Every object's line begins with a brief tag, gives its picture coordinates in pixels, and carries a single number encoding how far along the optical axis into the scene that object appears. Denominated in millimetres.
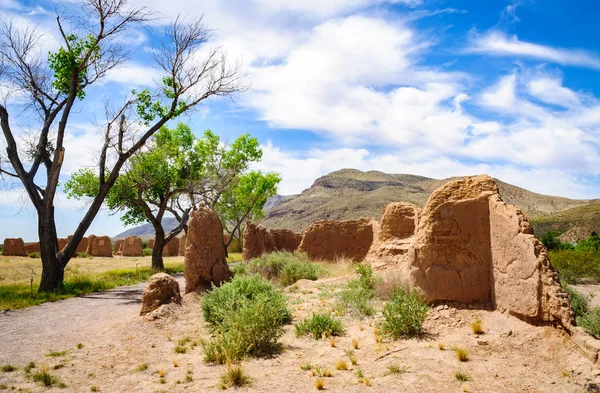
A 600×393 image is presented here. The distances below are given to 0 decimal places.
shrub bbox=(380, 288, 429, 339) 6969
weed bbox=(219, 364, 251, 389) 5441
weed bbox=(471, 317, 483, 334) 6676
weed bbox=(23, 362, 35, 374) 6224
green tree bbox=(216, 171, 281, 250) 31766
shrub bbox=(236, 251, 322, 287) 14422
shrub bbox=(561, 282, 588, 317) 7945
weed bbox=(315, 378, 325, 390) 5277
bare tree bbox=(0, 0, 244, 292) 14000
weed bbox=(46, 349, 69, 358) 7040
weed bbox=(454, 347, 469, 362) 5859
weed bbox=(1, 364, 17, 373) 6305
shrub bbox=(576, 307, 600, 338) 5977
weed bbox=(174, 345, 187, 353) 7121
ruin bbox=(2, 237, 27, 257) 31859
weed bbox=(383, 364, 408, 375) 5586
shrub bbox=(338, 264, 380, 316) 8547
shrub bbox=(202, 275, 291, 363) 6527
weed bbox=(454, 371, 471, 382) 5320
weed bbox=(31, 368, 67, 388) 5684
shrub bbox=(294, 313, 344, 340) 7520
